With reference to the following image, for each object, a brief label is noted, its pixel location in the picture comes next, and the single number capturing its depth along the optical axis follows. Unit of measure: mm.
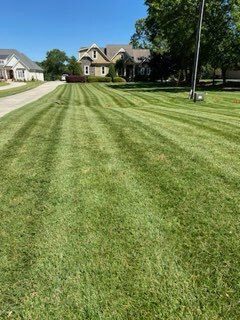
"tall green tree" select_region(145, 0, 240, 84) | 23856
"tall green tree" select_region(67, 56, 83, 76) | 52600
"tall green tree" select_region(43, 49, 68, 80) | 91944
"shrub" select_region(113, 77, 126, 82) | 48351
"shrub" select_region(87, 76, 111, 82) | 48057
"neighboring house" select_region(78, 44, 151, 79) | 55448
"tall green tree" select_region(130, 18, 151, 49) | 47541
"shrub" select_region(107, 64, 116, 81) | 49972
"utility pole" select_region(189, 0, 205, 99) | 15914
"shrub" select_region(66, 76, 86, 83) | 48376
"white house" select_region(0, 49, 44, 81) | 58591
